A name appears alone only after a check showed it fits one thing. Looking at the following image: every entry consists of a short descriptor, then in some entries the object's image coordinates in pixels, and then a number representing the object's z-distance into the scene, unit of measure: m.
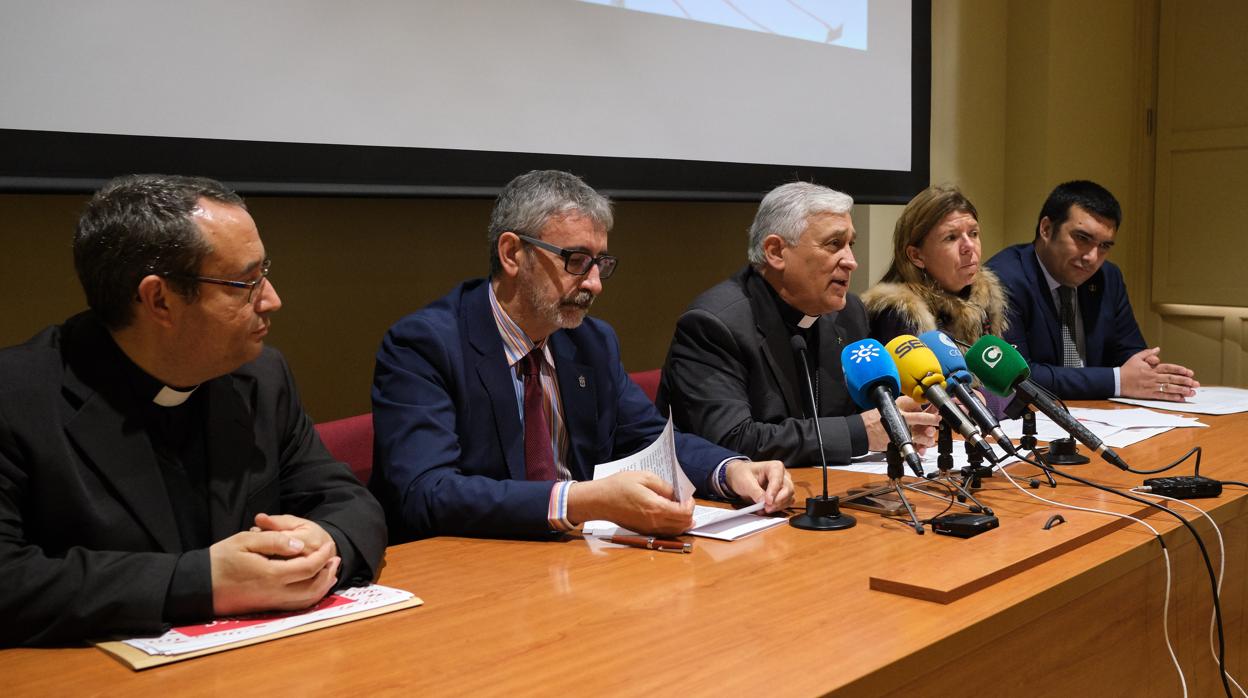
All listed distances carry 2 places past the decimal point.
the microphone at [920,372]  1.99
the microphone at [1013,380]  2.25
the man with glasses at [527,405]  1.99
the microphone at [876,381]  1.92
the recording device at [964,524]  1.97
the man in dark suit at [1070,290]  4.04
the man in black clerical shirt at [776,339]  2.67
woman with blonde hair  3.50
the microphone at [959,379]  1.98
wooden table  1.34
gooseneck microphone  2.05
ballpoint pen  1.91
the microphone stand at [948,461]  2.18
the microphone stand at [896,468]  1.99
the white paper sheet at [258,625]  1.42
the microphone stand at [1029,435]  2.45
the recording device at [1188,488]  2.27
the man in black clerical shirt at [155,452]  1.47
